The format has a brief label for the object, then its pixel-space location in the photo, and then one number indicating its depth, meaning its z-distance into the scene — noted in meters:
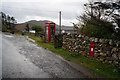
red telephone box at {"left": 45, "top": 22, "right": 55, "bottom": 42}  12.75
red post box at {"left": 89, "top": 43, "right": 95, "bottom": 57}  6.17
